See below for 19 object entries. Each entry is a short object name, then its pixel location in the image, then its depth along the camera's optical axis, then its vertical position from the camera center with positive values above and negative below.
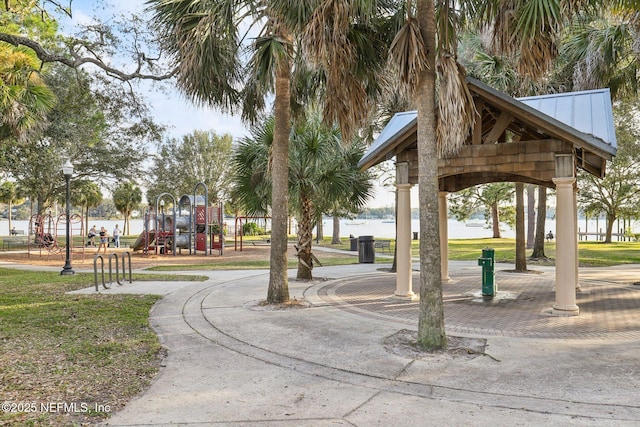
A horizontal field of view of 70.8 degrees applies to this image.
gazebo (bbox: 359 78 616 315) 8.23 +1.37
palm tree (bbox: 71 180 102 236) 30.83 +2.70
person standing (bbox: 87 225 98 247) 29.33 -0.96
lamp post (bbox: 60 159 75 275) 14.59 -0.07
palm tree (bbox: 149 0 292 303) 8.20 +3.08
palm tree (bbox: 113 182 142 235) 54.36 +2.86
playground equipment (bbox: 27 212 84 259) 23.59 -0.72
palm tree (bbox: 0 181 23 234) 48.03 +3.20
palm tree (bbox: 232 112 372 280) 12.60 +1.38
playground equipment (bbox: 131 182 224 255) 24.08 -0.55
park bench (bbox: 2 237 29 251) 28.67 -1.50
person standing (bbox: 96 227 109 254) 25.42 -0.89
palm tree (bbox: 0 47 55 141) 11.55 +3.56
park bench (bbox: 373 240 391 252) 25.02 -1.29
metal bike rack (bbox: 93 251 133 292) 11.56 -1.65
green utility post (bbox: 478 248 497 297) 10.28 -1.25
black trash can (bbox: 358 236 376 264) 19.34 -1.25
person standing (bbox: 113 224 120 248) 28.89 -0.82
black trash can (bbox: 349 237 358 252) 27.36 -1.40
